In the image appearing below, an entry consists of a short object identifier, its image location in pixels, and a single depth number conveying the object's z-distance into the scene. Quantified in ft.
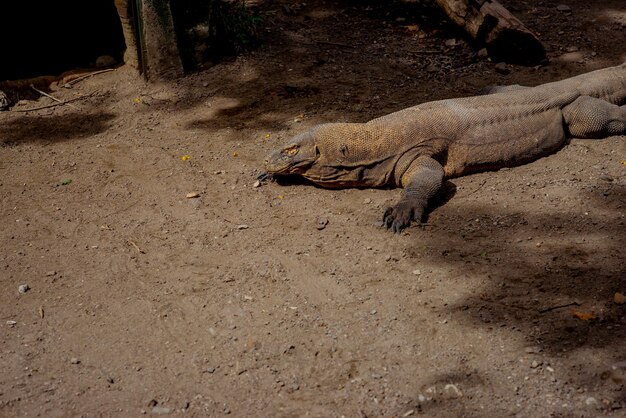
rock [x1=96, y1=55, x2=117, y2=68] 25.89
